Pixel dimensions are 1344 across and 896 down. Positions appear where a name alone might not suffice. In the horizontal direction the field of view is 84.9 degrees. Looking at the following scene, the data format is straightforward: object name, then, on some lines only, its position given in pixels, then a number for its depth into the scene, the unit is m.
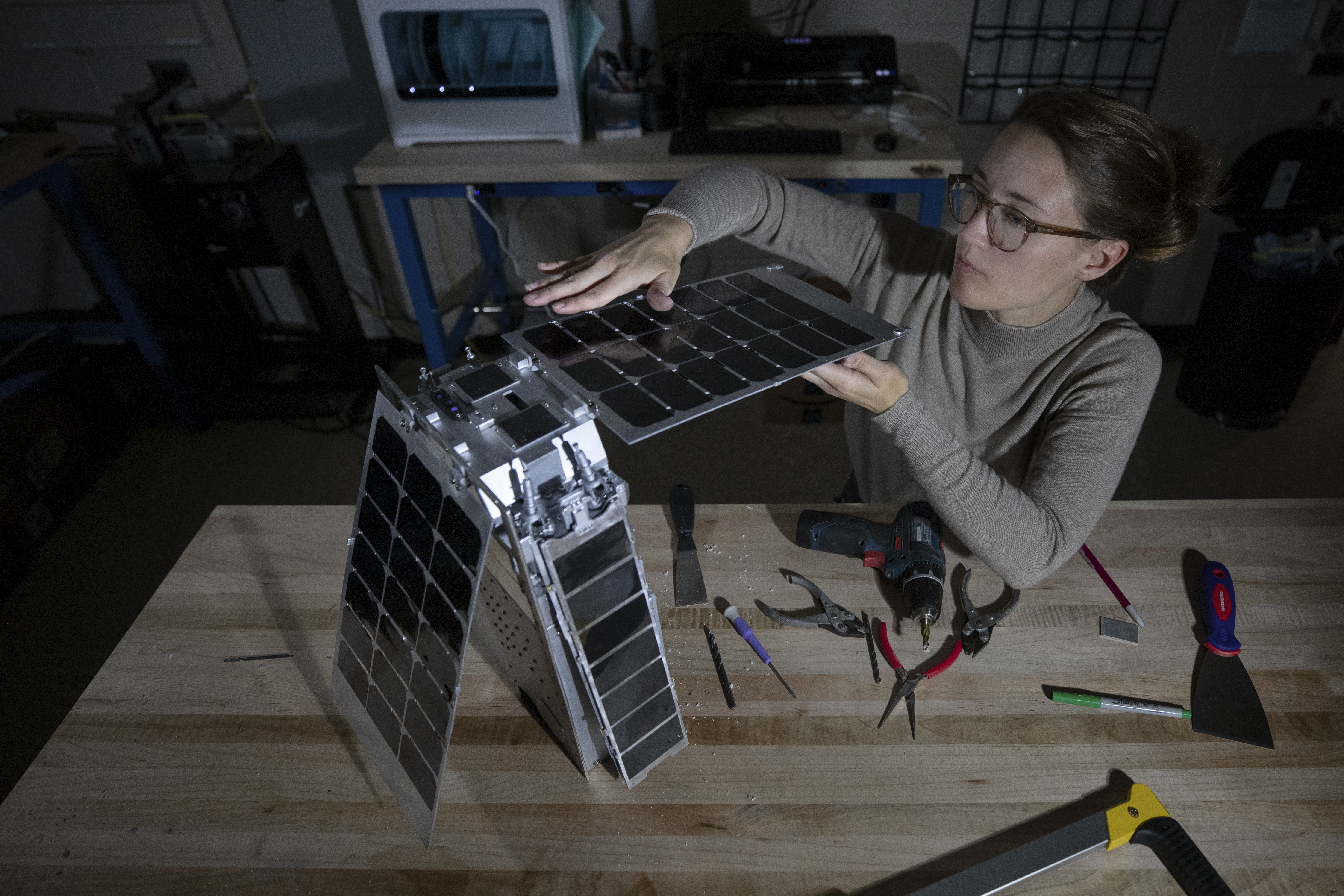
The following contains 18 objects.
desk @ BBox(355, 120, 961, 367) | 2.01
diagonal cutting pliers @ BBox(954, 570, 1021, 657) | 0.96
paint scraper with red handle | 0.88
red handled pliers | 0.91
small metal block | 0.98
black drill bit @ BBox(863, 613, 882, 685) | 0.94
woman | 0.95
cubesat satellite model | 0.68
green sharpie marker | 0.90
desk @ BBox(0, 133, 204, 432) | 2.06
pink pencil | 1.01
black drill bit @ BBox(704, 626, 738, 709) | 0.93
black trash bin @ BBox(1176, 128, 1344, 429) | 2.29
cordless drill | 0.98
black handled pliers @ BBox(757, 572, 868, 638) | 0.99
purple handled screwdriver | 0.97
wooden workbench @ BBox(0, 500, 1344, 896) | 0.79
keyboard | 2.05
